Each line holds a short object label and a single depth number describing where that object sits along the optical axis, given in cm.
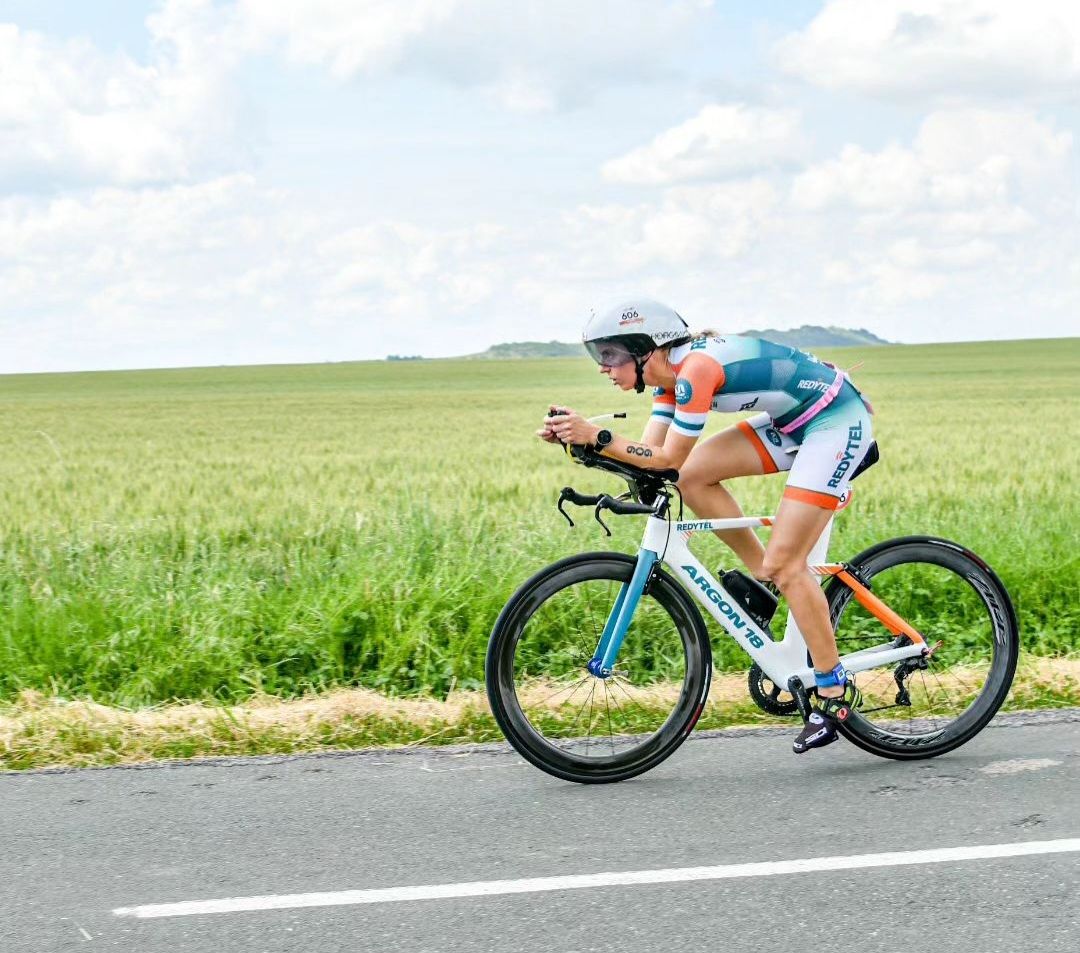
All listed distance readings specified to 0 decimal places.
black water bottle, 504
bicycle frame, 489
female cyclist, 462
